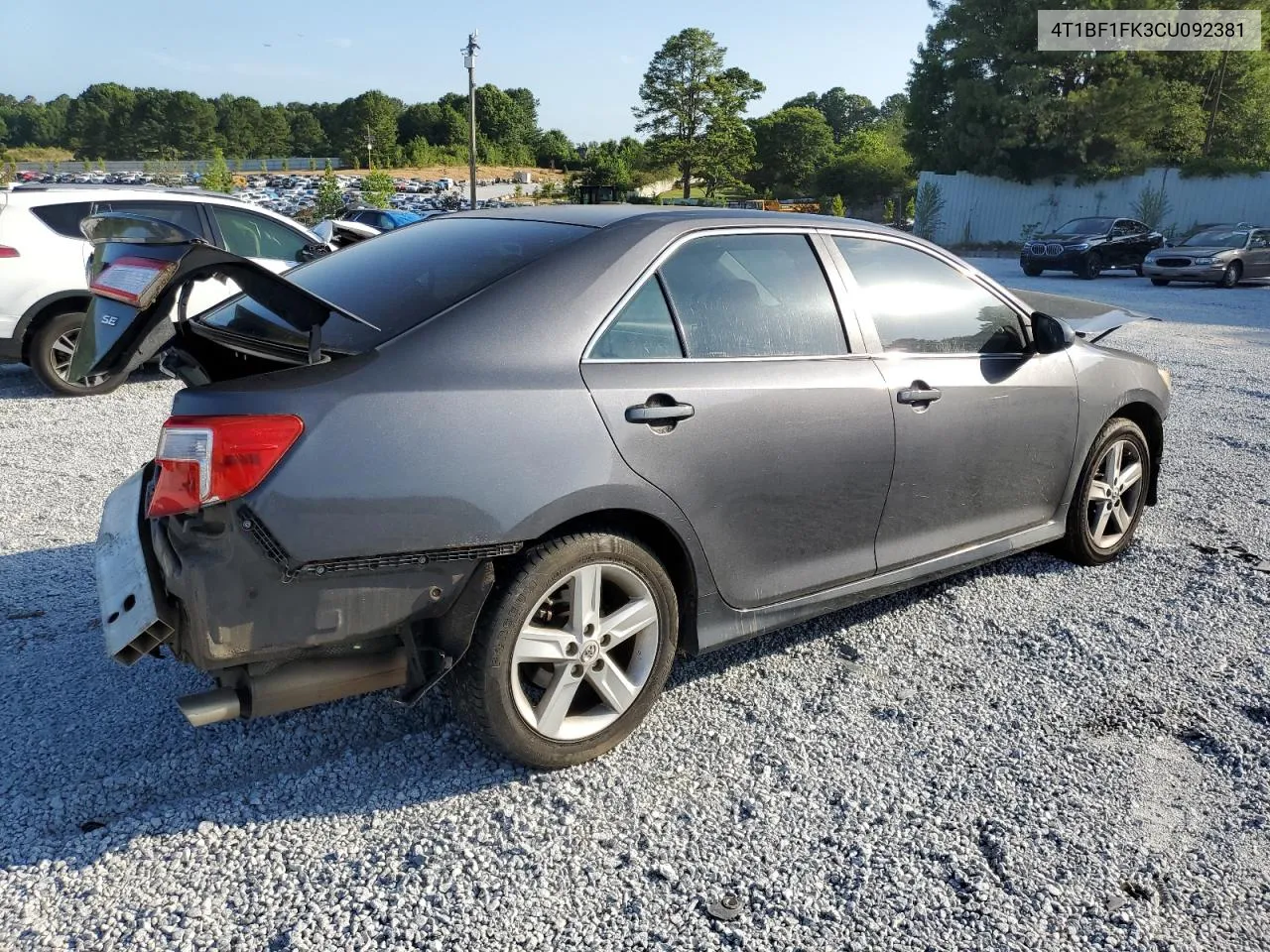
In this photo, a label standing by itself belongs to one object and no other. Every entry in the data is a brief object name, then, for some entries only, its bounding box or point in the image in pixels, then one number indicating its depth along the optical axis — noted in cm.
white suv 744
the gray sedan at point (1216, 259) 2152
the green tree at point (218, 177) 3598
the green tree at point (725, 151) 7181
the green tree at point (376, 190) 3422
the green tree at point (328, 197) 3403
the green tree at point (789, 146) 7919
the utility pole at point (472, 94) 3450
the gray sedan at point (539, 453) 233
